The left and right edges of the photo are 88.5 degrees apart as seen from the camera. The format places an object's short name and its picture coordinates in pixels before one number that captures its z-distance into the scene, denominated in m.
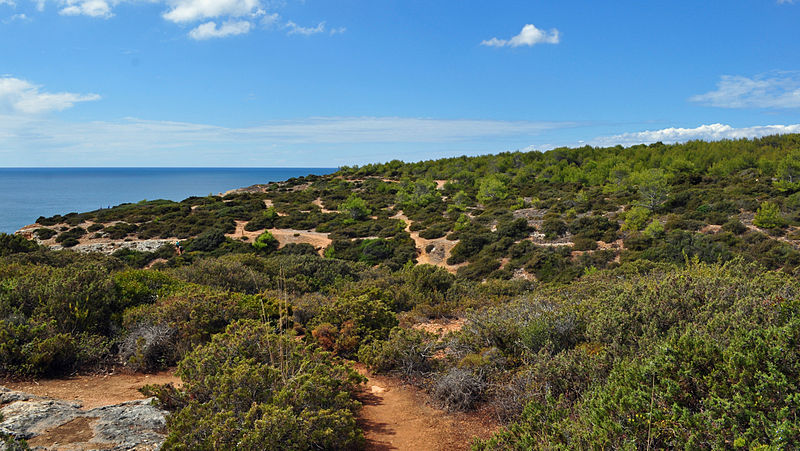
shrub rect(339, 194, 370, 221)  35.31
